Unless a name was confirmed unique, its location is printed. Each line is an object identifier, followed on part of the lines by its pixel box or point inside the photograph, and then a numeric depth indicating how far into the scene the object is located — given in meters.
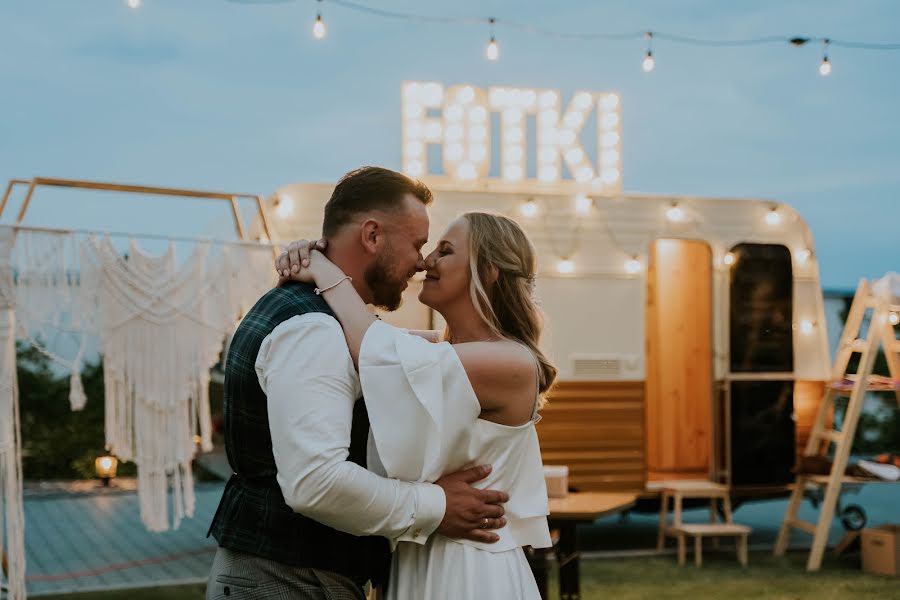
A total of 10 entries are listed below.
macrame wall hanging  4.90
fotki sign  7.53
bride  2.03
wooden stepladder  7.06
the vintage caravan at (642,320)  7.43
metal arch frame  5.05
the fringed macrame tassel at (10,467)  4.82
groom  1.90
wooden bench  7.11
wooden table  4.75
